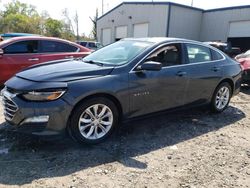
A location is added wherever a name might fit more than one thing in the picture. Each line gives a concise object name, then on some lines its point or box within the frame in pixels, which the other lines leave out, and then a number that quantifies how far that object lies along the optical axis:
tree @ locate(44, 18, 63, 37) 36.68
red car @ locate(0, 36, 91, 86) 5.07
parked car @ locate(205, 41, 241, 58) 9.54
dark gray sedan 2.59
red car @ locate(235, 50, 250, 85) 5.96
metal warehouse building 15.07
